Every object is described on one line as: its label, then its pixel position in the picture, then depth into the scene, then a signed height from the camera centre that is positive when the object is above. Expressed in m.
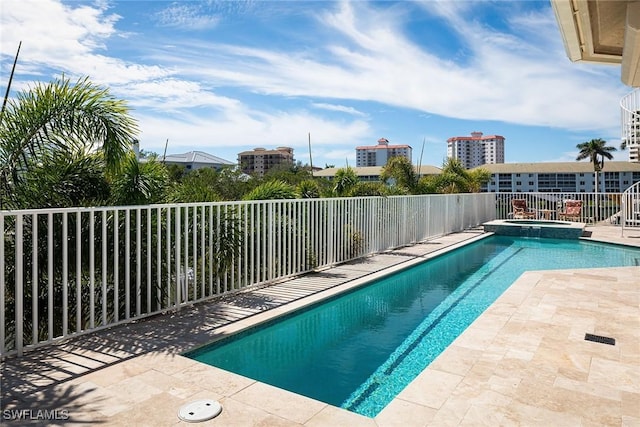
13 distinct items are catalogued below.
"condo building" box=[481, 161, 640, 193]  65.38 +5.02
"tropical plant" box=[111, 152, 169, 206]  5.27 +0.36
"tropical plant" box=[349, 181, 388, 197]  10.89 +0.54
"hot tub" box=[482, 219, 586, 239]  14.78 -0.66
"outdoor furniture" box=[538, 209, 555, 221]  19.75 -0.15
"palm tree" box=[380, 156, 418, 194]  16.47 +1.38
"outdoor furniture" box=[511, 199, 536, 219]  19.27 -0.01
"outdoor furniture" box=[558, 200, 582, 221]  18.86 -0.03
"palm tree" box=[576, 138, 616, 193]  57.03 +7.50
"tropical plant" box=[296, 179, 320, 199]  9.36 +0.49
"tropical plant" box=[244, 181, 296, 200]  7.71 +0.36
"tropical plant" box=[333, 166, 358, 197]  11.32 +0.78
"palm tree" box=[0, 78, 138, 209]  4.40 +0.90
